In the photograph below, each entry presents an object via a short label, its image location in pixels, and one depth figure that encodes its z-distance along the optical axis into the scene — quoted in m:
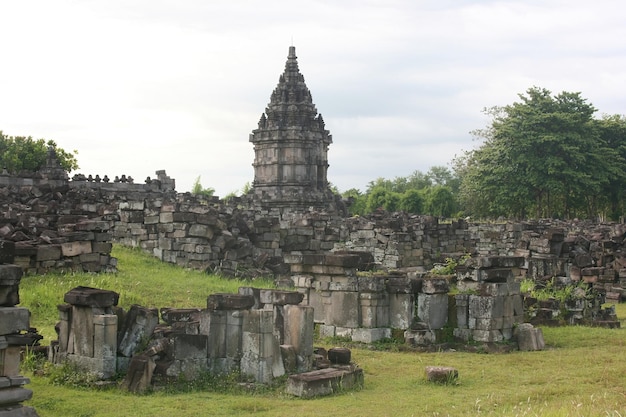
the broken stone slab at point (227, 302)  10.46
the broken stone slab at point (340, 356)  10.84
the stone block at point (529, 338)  13.53
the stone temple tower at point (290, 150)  45.81
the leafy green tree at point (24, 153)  58.16
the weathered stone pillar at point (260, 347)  10.09
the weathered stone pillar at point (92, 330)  9.78
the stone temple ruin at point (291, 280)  10.09
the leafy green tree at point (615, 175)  57.31
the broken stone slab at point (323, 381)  9.54
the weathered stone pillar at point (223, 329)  10.36
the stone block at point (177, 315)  11.11
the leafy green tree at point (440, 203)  69.12
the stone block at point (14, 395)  7.21
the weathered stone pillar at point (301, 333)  10.72
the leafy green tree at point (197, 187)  74.88
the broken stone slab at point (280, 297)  11.59
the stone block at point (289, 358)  10.53
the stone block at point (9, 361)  7.34
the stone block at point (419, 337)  13.65
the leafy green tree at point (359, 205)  75.25
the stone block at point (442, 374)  10.38
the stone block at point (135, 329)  10.07
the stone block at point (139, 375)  9.46
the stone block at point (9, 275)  7.29
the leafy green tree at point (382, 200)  71.44
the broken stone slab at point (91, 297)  9.83
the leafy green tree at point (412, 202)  70.34
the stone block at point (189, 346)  10.04
